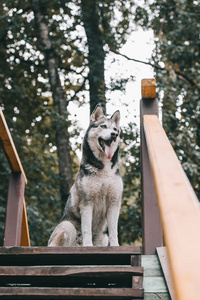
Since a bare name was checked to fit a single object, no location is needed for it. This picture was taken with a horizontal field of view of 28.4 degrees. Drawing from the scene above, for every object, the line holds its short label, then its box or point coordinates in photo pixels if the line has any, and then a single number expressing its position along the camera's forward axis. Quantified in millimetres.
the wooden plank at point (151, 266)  2558
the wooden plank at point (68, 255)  2311
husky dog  3615
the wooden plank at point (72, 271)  2139
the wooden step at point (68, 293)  1973
